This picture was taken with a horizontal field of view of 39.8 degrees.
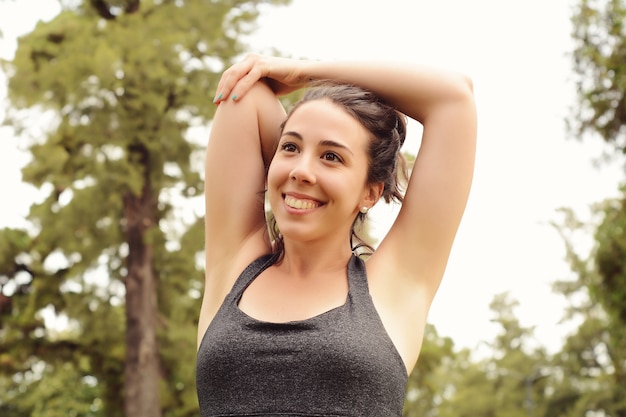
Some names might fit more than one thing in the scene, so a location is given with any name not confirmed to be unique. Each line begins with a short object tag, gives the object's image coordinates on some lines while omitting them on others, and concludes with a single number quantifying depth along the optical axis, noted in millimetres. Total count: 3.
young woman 1655
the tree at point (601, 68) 13170
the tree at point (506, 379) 28594
